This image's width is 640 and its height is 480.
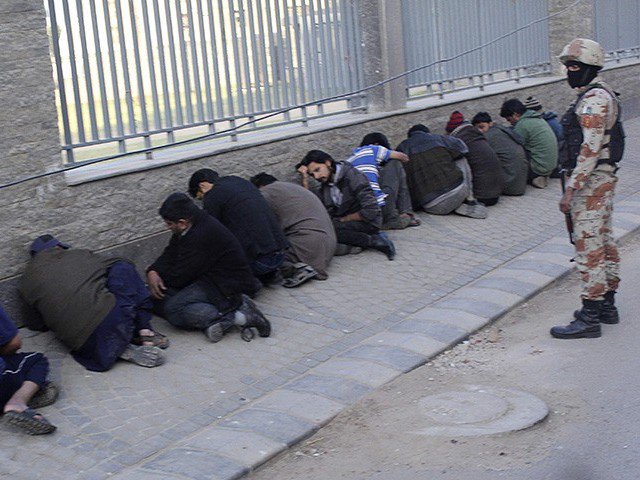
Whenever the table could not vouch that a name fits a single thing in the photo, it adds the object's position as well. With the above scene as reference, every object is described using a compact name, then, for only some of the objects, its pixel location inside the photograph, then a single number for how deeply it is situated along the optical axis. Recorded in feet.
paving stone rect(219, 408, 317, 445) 18.11
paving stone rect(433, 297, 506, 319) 25.02
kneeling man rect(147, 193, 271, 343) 22.90
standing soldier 21.98
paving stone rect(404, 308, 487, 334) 23.79
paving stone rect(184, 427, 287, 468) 17.22
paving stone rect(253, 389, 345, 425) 19.03
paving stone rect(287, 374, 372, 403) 20.01
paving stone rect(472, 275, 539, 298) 26.81
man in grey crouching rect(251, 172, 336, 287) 27.45
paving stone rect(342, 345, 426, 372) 21.62
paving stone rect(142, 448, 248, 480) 16.60
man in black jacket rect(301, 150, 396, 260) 29.58
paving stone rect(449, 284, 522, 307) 25.95
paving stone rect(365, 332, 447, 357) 22.50
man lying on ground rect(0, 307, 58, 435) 17.78
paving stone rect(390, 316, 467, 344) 23.32
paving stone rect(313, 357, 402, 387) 20.84
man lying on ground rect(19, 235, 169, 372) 20.85
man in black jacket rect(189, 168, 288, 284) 25.54
